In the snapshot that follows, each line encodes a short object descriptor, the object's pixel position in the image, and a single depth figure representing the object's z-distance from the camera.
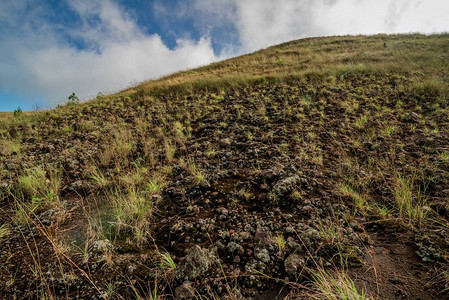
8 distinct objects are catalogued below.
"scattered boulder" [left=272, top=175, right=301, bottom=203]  2.56
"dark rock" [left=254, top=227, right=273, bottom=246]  1.92
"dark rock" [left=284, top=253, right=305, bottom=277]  1.64
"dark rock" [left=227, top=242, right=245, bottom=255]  1.87
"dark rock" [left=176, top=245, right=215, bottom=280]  1.68
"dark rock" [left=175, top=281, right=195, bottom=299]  1.52
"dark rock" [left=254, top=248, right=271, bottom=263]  1.78
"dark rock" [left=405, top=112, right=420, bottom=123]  4.67
